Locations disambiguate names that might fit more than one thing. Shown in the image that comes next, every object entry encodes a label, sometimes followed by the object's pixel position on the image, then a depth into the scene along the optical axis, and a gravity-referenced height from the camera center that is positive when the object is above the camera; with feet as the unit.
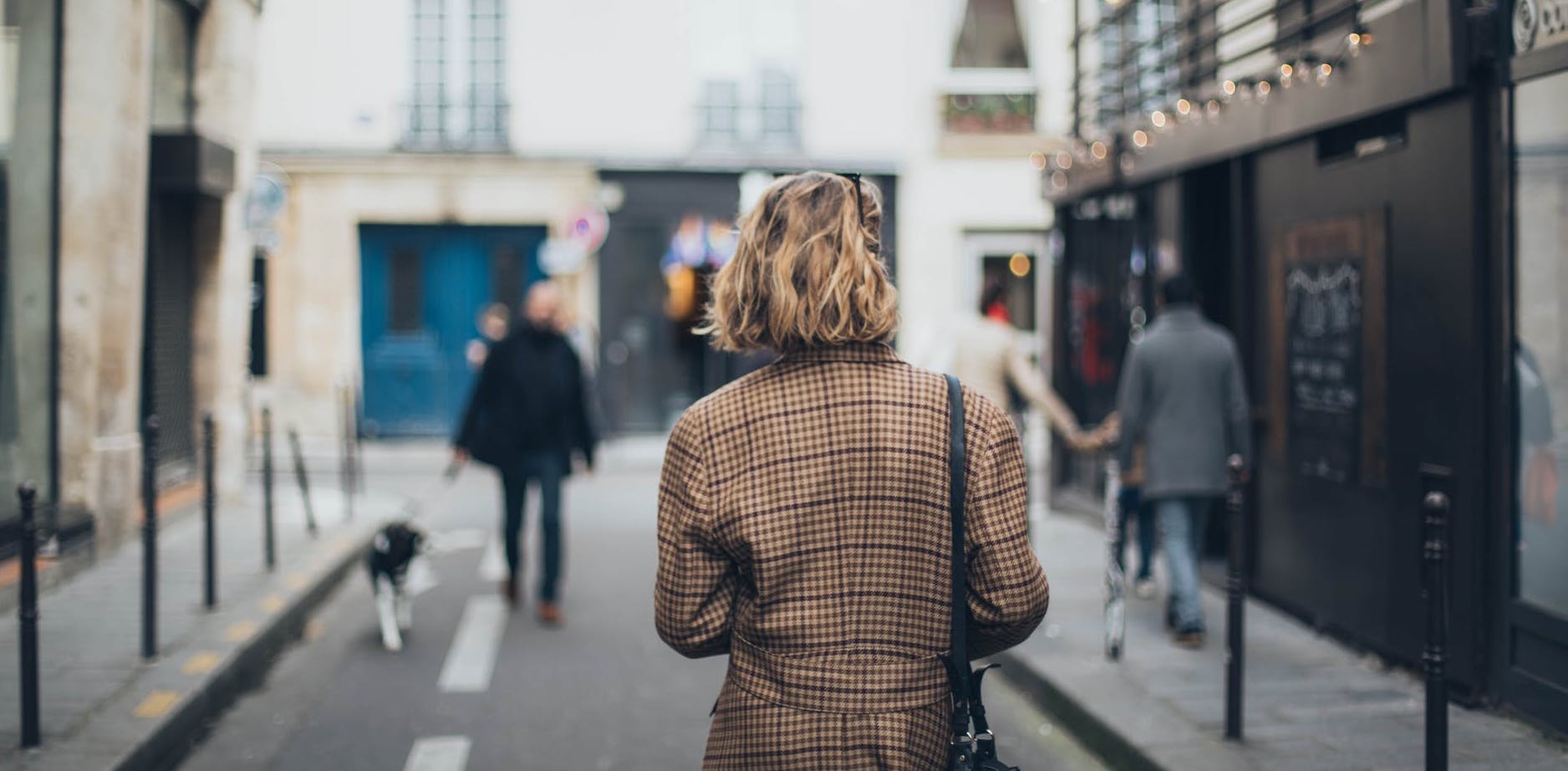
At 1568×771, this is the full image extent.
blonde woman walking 8.18 -0.69
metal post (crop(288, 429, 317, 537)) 34.80 -2.16
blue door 70.54 +3.83
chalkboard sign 23.65 +0.36
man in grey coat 23.97 -0.57
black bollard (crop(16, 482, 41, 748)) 17.17 -2.68
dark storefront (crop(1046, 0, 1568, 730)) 18.95 +1.40
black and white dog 25.57 -2.98
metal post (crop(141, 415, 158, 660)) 21.72 -2.44
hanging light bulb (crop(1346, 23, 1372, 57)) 22.44 +5.15
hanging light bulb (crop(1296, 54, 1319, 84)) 24.35 +5.18
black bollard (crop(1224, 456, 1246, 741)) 17.56 -2.84
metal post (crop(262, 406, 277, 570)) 30.58 -2.46
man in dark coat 27.78 -0.57
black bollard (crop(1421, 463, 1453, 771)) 13.92 -2.04
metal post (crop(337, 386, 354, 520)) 40.09 -2.07
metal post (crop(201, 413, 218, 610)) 24.85 -2.17
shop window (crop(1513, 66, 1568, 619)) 18.35 +0.57
